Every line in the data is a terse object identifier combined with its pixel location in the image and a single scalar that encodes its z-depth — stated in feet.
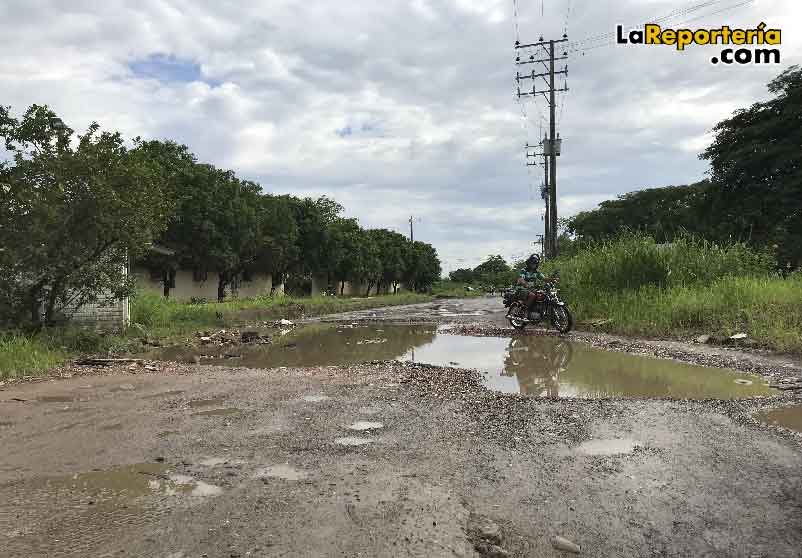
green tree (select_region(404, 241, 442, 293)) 263.08
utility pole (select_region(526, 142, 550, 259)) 106.79
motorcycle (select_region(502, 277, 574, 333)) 42.37
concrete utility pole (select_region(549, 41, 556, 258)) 90.94
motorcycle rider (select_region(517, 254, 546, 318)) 45.39
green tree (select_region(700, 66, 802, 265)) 79.97
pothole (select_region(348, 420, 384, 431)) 15.93
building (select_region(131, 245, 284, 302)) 96.12
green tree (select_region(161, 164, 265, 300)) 93.30
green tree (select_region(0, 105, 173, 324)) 32.27
